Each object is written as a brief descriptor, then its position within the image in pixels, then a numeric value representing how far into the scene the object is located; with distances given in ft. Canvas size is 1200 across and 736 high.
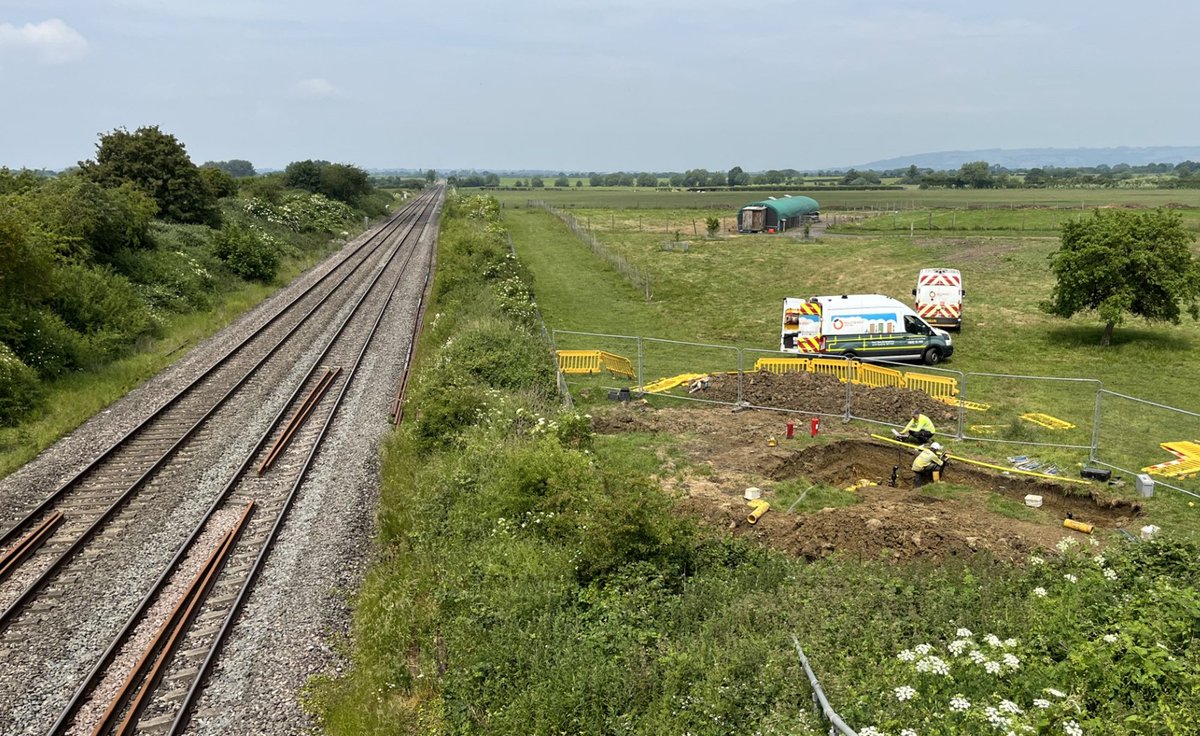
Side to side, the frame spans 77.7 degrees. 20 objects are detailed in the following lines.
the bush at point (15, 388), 63.31
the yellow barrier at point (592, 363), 78.59
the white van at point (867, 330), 79.97
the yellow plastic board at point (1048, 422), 60.34
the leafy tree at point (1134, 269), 80.02
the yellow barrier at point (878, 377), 72.18
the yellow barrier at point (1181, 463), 50.47
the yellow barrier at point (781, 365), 76.23
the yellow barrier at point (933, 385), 69.15
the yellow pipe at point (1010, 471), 49.41
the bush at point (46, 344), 72.28
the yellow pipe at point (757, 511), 43.52
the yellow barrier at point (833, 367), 73.87
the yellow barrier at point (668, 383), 72.13
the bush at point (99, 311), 82.17
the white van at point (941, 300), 95.35
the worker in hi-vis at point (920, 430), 53.78
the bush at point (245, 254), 130.52
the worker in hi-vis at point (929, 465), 50.70
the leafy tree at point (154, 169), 140.26
